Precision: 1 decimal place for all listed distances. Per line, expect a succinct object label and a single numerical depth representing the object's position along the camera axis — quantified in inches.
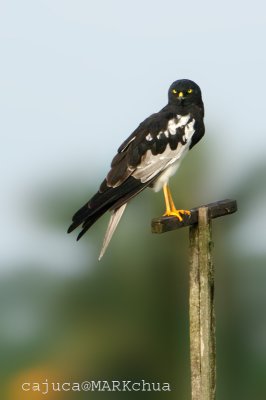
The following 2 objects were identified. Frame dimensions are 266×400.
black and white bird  536.7
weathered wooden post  547.8
